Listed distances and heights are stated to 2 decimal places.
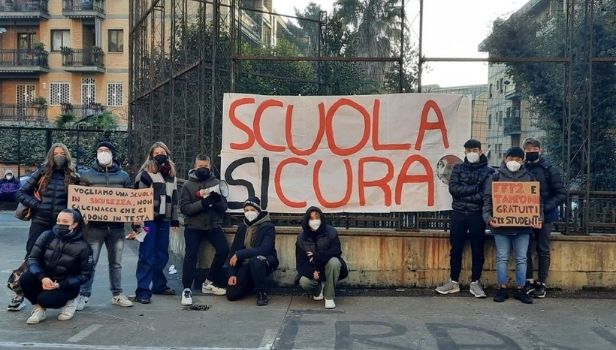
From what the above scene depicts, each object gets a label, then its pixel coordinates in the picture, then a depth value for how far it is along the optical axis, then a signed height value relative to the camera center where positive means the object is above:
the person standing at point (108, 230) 7.28 -0.80
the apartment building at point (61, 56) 40.59 +6.39
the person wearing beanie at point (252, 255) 7.59 -1.11
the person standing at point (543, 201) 7.71 -0.46
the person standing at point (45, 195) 7.08 -0.40
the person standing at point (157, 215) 7.65 -0.67
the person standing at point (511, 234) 7.62 -0.84
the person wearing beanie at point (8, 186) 18.28 -0.79
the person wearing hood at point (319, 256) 7.48 -1.10
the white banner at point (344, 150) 8.25 +0.14
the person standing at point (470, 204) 7.73 -0.50
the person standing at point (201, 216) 7.71 -0.68
